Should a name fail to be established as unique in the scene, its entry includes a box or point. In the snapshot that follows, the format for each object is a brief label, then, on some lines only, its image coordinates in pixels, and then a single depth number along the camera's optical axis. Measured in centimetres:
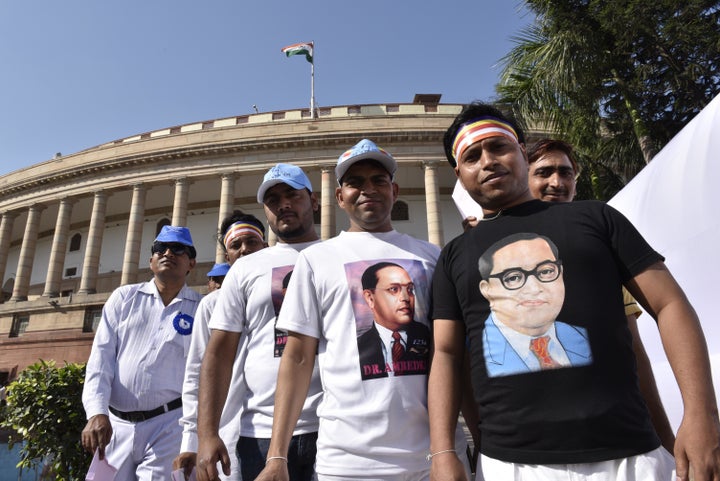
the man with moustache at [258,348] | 252
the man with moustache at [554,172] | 327
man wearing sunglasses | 388
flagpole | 3079
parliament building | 2720
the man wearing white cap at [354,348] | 200
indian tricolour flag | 3188
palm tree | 1167
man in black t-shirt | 156
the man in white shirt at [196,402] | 289
